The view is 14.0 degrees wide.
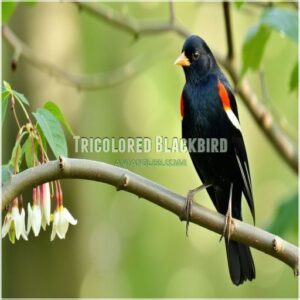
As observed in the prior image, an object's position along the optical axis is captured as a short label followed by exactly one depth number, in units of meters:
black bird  5.98
